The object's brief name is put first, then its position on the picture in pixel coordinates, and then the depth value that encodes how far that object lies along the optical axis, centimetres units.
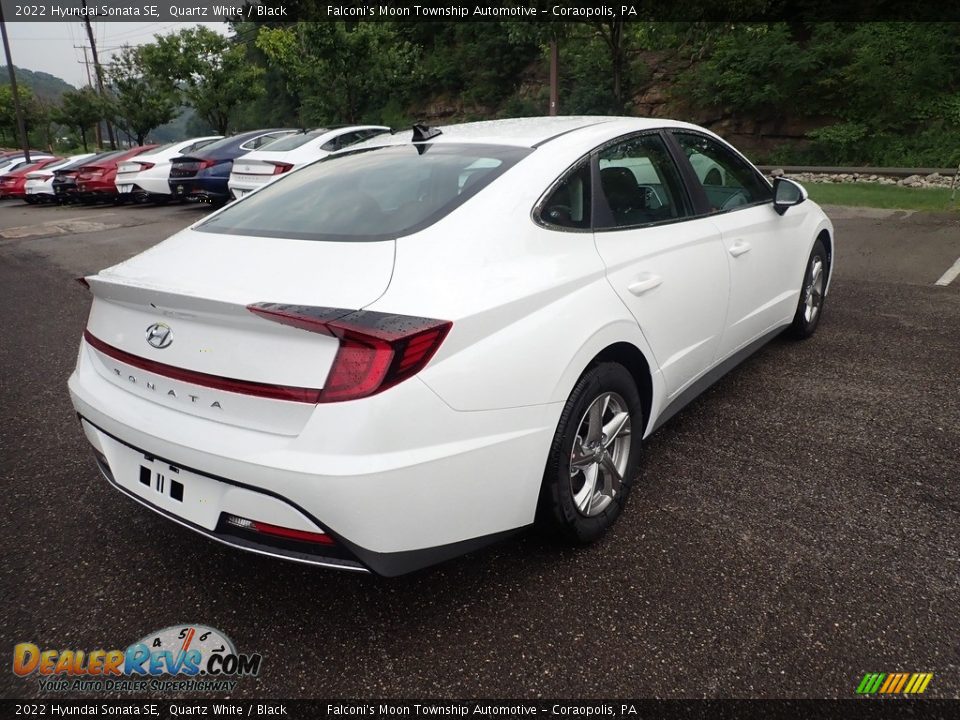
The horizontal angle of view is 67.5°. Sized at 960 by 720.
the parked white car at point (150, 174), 1510
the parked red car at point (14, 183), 2092
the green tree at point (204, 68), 3250
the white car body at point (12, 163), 2372
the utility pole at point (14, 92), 2586
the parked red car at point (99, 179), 1650
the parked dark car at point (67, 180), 1720
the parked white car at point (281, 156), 1148
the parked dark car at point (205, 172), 1338
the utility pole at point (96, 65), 3669
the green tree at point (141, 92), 3331
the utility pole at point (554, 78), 2039
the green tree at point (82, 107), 3756
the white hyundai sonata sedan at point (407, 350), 188
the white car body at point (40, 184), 1805
